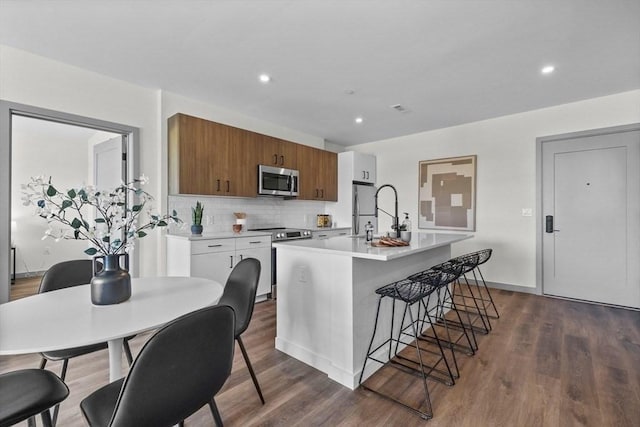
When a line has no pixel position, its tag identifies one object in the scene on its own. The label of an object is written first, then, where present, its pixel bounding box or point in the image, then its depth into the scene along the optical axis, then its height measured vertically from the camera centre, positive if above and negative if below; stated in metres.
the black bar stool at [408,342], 1.83 -1.05
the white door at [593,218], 3.47 -0.07
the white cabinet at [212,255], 3.17 -0.48
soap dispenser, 2.51 -0.16
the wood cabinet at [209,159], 3.39 +0.67
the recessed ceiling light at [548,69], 2.83 +1.40
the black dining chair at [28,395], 1.03 -0.68
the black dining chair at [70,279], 1.64 -0.42
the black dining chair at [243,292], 1.80 -0.51
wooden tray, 2.25 -0.23
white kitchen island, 2.00 -0.63
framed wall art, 4.56 +0.31
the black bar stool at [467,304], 2.45 -1.11
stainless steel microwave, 4.16 +0.47
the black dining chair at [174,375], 0.90 -0.53
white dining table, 1.03 -0.44
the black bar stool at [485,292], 2.75 -1.11
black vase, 1.40 -0.33
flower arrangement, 1.35 -0.01
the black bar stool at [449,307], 2.08 -1.02
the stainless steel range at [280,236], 3.99 -0.32
